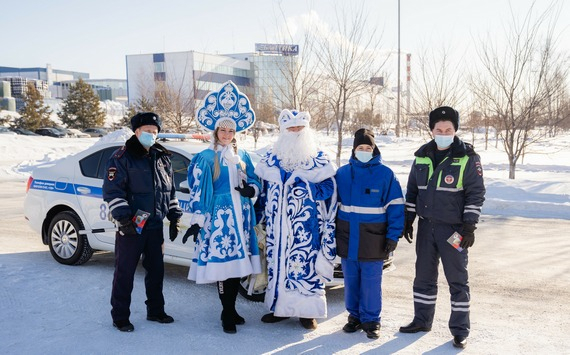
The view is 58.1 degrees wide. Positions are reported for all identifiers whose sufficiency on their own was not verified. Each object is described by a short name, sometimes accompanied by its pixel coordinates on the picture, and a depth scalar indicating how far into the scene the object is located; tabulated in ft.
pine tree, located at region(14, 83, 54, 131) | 164.76
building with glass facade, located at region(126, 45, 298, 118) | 239.91
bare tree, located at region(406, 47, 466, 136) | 57.26
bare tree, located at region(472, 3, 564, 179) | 49.93
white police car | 20.53
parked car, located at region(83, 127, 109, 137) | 165.09
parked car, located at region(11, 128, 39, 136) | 150.12
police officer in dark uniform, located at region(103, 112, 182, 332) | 14.71
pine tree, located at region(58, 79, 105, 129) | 177.13
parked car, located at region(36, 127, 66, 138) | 151.04
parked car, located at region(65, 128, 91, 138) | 155.02
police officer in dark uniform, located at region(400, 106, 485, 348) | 13.79
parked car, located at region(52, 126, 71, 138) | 151.98
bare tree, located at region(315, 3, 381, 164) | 49.52
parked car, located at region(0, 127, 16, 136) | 143.84
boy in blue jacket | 14.39
